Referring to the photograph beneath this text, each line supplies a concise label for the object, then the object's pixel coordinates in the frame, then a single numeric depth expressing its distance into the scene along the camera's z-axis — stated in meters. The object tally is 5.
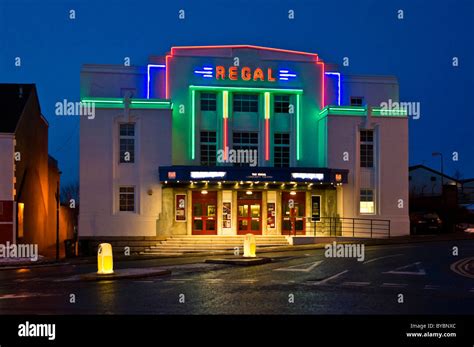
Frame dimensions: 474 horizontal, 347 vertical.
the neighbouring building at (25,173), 31.72
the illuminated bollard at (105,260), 18.97
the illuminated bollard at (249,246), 23.97
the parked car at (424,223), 41.41
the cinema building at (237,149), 35.66
